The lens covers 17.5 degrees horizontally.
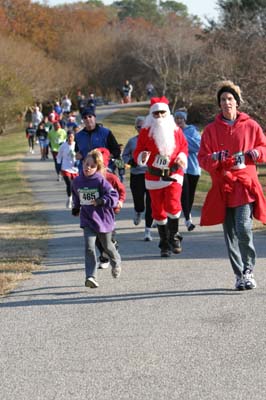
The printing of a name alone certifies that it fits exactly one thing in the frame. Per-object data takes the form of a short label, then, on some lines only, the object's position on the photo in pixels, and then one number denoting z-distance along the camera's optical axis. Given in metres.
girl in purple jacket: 9.04
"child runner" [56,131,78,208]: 18.00
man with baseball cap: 10.89
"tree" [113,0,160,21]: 150.15
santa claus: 10.56
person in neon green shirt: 24.27
